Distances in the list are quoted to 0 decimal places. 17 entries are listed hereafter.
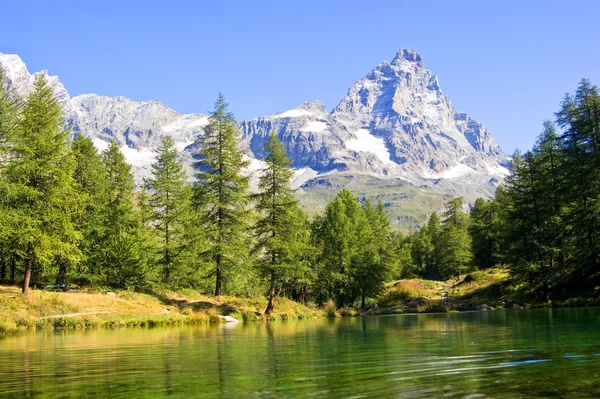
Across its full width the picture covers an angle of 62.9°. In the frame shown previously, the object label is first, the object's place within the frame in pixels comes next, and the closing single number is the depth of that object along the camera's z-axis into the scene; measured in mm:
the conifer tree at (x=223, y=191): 38719
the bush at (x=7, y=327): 22378
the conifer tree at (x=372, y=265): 57188
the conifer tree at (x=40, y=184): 27328
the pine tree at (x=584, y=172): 37281
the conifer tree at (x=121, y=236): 39156
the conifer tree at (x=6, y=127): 26370
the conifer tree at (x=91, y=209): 38875
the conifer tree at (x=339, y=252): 54588
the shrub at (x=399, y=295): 56562
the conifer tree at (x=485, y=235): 76125
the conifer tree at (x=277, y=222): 37531
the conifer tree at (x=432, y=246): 95606
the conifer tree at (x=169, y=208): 41781
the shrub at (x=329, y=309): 42997
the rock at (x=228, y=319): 33281
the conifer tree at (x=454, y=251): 75125
